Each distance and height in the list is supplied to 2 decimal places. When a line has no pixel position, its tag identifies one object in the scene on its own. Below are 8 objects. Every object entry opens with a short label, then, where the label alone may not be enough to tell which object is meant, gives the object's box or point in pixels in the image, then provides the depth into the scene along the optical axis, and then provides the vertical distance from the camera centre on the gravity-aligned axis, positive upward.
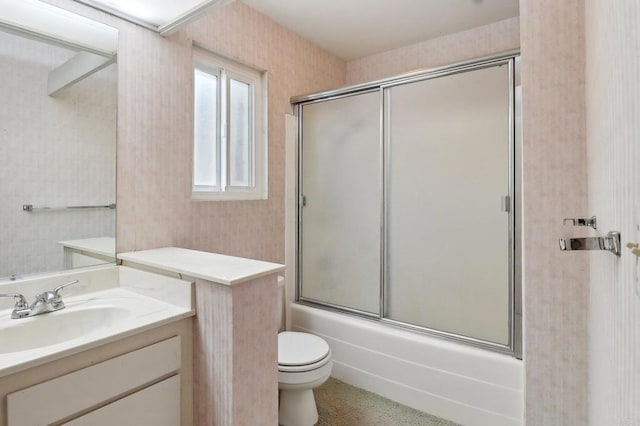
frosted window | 2.02 +0.55
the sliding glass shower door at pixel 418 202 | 1.75 +0.07
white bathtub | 1.64 -0.88
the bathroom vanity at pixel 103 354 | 0.93 -0.45
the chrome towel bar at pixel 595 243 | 0.66 -0.07
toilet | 1.61 -0.80
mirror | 1.27 +0.31
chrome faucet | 1.19 -0.34
